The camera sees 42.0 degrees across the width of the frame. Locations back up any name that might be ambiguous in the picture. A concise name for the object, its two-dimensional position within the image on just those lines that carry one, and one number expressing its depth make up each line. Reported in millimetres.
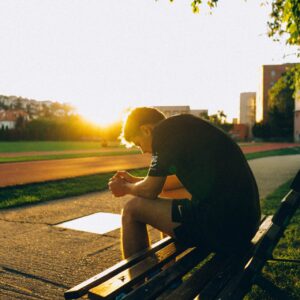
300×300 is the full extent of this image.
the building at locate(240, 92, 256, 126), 130913
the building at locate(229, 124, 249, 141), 101375
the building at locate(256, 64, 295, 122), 97588
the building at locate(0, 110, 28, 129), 126500
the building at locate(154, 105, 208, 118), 120775
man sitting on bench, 2277
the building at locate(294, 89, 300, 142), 69625
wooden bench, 1757
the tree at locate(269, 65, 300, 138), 75000
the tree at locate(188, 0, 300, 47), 5104
